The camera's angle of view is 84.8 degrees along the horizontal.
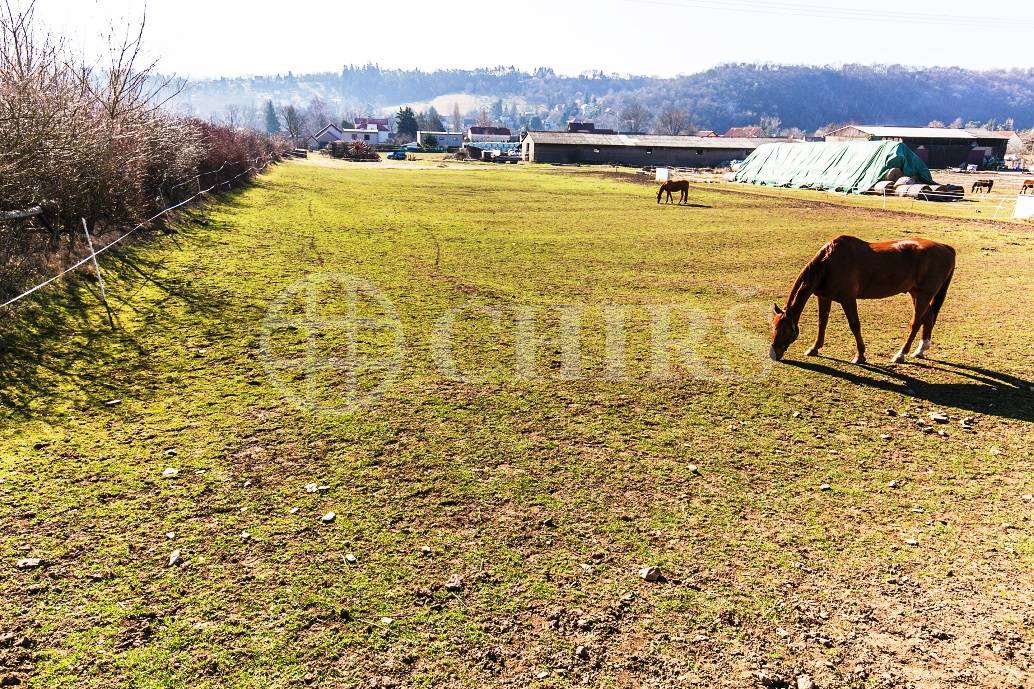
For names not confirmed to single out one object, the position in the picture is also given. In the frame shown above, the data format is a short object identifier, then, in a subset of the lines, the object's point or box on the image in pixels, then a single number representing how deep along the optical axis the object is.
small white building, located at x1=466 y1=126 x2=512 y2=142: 155.75
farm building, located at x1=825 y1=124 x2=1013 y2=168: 72.88
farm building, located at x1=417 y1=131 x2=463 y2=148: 157.50
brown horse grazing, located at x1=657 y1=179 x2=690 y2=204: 32.72
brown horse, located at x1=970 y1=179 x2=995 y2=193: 41.23
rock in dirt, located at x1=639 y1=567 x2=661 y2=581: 4.54
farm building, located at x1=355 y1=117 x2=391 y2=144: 186.45
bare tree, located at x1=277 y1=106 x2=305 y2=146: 153.00
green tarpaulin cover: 41.94
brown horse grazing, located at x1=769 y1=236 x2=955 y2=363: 8.73
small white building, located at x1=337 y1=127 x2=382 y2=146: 160.50
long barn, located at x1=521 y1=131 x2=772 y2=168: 82.62
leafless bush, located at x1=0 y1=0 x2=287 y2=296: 11.55
